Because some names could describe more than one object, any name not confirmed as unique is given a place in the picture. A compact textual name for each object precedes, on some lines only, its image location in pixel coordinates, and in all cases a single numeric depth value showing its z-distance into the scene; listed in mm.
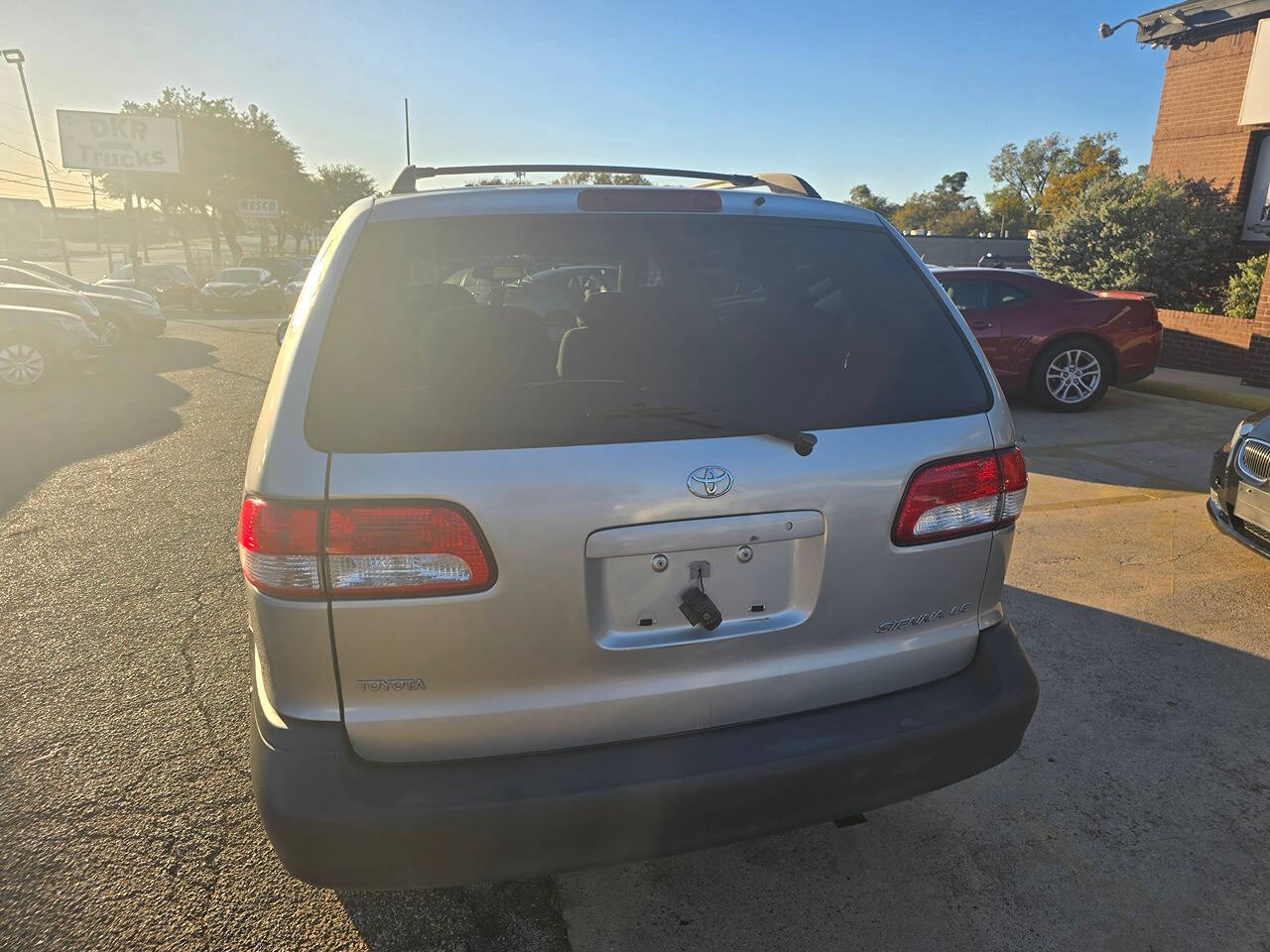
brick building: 11305
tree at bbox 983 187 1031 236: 80875
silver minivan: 1686
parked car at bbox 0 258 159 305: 15914
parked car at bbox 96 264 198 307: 29906
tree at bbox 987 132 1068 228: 83050
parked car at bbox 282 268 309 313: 19709
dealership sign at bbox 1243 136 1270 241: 12634
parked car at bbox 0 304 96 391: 10477
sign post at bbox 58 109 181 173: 38156
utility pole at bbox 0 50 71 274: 33797
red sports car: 8812
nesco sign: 48688
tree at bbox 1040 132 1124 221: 61469
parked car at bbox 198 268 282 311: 27844
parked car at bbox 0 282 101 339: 12500
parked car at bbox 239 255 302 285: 35172
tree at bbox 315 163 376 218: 66438
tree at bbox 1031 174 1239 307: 12516
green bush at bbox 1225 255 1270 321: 11344
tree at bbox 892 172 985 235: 89438
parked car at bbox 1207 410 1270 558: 4000
